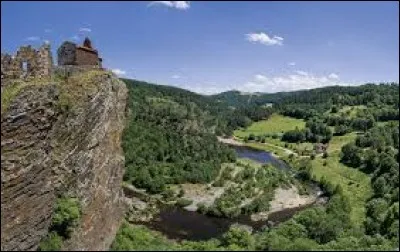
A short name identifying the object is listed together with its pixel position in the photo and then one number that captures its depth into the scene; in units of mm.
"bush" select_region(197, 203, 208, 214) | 133188
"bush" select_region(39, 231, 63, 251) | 49469
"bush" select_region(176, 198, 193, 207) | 138000
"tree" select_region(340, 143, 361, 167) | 184625
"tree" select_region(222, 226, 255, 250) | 61497
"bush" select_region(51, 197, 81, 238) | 50844
